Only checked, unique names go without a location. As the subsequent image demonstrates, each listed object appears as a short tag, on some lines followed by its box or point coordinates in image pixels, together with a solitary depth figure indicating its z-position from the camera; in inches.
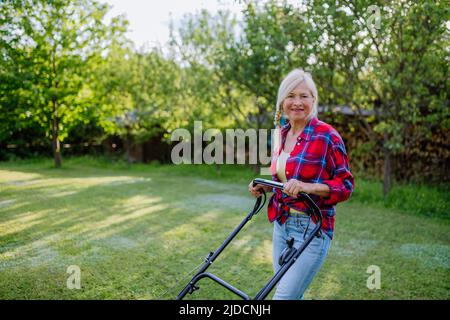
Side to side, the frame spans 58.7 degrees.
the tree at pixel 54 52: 233.1
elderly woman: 89.7
